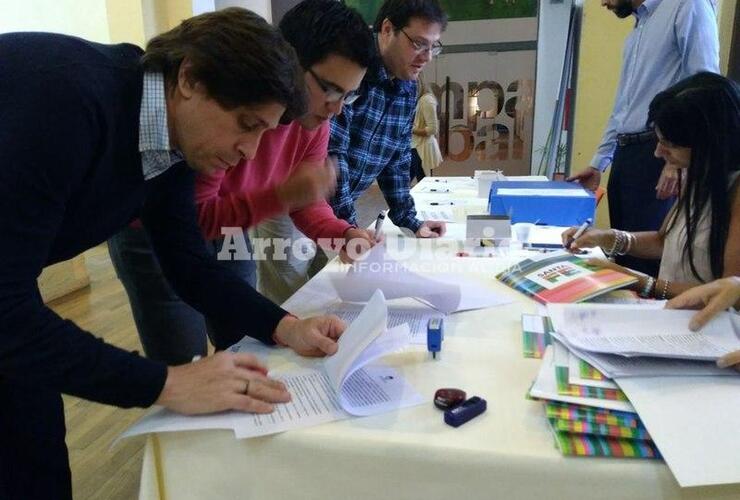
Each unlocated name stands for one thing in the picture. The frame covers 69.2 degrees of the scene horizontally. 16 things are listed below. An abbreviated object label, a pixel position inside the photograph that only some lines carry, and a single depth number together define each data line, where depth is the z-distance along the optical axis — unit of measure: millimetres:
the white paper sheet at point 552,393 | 692
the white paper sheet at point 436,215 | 2154
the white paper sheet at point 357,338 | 761
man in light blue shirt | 2010
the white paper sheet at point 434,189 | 2797
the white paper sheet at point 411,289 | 1145
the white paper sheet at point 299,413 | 709
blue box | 1978
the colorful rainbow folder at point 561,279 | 1165
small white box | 1733
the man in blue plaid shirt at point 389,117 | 1689
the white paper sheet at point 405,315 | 1040
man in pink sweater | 1202
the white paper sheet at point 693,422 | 586
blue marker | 923
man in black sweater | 625
